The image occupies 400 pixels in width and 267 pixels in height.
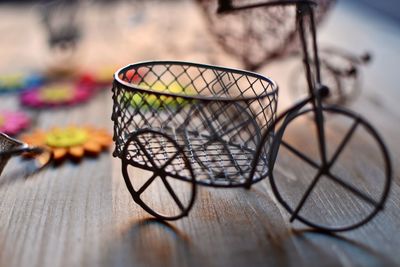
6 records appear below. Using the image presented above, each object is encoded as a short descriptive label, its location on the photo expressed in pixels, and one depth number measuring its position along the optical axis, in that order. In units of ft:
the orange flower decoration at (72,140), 1.30
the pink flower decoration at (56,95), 1.56
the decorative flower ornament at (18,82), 1.65
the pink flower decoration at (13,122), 1.40
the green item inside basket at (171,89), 1.52
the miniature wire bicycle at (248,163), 1.04
